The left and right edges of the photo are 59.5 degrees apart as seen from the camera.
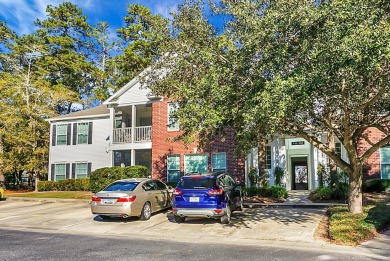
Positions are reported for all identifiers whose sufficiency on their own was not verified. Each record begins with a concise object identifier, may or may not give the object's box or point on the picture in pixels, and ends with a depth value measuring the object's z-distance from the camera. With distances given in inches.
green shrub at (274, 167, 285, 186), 781.3
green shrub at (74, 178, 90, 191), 962.7
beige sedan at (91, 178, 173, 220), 463.2
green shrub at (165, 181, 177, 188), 836.3
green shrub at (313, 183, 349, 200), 603.2
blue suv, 423.5
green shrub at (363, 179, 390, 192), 691.4
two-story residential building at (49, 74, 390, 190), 818.2
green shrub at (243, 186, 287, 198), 661.6
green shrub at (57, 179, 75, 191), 987.5
